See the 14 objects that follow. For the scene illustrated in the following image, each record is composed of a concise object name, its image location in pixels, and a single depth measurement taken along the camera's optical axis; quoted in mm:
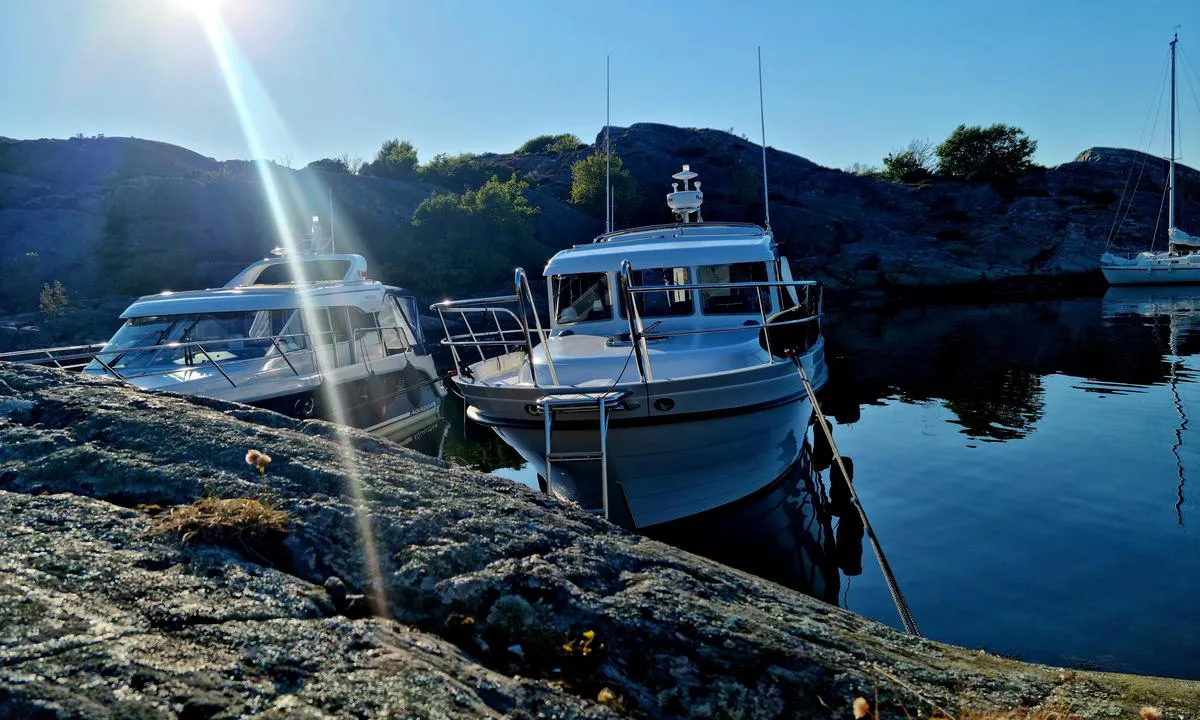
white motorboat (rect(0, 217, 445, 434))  11492
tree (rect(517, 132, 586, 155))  70688
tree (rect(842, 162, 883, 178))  75625
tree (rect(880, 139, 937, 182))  73312
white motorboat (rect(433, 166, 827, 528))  7883
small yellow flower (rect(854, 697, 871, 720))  1780
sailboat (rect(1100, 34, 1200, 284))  46125
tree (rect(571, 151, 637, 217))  53844
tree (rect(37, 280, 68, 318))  30188
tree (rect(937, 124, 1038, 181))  68875
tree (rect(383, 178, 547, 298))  40375
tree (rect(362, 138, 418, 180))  57094
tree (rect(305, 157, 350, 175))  57800
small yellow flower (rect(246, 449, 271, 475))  2496
